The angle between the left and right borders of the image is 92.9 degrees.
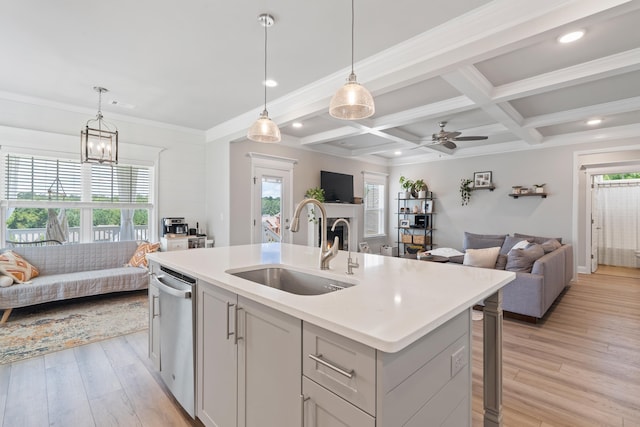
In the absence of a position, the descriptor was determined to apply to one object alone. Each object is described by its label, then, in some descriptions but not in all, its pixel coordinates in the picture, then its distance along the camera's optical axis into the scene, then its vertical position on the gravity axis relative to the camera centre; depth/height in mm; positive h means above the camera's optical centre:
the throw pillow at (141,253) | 4461 -608
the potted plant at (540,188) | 5723 +503
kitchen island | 918 -483
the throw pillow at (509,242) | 5438 -503
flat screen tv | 6379 +590
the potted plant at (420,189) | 7266 +598
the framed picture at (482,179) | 6418 +748
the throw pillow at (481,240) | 5843 -510
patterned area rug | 2783 -1212
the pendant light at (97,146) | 3452 +809
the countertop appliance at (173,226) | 4863 -218
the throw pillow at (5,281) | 3309 -758
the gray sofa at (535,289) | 3283 -841
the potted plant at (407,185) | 7398 +704
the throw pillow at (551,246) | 4412 -464
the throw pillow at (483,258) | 3646 -526
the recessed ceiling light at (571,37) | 2317 +1391
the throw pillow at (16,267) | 3432 -642
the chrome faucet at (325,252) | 1832 -235
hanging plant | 6684 +536
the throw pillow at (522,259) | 3537 -525
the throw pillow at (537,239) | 5247 -423
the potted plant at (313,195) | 6018 +364
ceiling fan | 4237 +1108
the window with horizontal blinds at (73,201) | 3965 +167
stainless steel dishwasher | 1742 -740
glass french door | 5375 +147
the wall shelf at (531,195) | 5711 +380
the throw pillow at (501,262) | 3704 -586
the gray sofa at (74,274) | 3391 -809
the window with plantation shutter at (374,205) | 7695 +236
